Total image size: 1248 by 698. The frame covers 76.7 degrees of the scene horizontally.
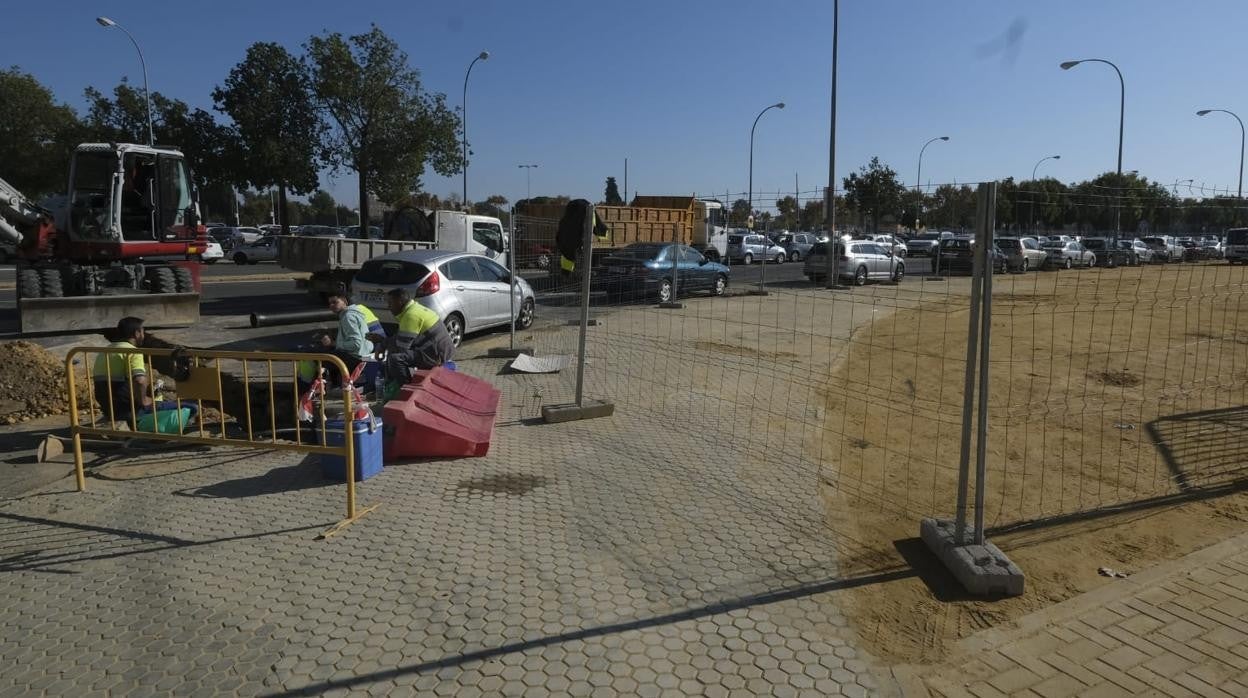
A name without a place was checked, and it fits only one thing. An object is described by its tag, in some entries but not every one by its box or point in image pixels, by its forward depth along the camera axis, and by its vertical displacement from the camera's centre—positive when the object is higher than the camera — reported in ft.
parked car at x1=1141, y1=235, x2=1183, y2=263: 90.89 +1.27
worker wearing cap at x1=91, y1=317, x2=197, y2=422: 21.88 -3.41
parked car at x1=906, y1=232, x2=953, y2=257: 163.53 +1.52
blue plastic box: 19.27 -4.85
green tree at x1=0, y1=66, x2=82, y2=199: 143.74 +22.39
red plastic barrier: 21.39 -4.69
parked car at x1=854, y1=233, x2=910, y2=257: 117.66 +2.14
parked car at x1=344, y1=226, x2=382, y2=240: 131.23 +3.79
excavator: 45.11 +0.83
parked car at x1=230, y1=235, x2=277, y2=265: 128.77 +0.35
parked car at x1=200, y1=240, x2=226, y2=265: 125.11 +0.03
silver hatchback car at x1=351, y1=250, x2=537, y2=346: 39.17 -1.56
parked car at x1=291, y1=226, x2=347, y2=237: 141.69 +4.19
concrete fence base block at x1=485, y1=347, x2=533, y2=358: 38.58 -4.83
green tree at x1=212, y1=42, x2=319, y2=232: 118.73 +20.67
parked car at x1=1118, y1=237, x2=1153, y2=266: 106.01 +0.29
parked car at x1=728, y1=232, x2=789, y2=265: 136.26 +0.96
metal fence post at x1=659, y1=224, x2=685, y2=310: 61.11 -2.47
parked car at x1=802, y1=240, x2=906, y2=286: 90.27 -1.21
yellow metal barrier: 17.22 -3.84
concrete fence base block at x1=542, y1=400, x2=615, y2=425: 26.04 -5.25
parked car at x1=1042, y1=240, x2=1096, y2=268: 112.25 -0.44
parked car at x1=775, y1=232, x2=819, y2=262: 156.66 +1.89
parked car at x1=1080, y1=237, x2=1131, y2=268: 89.97 +0.01
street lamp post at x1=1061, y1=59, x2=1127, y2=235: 131.64 +27.79
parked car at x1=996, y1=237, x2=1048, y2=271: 103.04 +0.02
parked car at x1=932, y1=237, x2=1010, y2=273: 92.81 -0.33
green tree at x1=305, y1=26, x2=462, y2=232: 116.88 +20.87
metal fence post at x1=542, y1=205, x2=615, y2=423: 26.03 -5.09
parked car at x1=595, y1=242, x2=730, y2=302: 63.46 -1.40
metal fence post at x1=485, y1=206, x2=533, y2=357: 38.68 -2.63
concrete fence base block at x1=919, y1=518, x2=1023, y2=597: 14.15 -5.71
